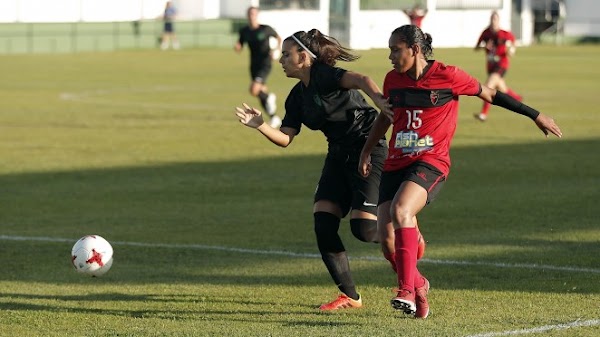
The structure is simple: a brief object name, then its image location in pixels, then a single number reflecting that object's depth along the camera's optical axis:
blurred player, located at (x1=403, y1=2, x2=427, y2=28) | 49.25
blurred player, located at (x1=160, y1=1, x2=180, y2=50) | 66.56
